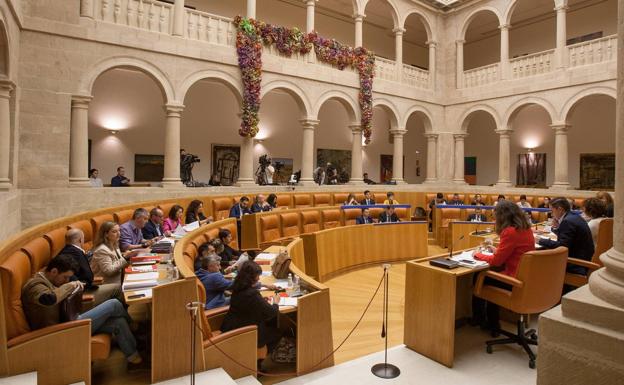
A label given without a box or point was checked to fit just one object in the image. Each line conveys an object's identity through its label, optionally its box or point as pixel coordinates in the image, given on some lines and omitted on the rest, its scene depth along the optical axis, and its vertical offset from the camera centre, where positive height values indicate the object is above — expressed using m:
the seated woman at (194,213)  8.30 -0.53
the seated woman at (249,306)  3.76 -1.12
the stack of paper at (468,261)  4.30 -0.77
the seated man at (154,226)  6.90 -0.69
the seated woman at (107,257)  4.87 -0.88
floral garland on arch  12.52 +4.79
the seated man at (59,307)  3.15 -1.00
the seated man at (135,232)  6.06 -0.72
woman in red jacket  4.23 -0.48
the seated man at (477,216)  10.69 -0.65
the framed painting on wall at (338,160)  19.20 +1.49
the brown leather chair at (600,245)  4.94 -0.63
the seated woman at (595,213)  5.34 -0.25
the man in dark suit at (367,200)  12.40 -0.30
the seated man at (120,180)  12.23 +0.20
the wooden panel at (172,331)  3.40 -1.24
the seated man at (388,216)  10.20 -0.64
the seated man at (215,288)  4.41 -1.11
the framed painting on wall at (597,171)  17.00 +1.01
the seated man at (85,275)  4.36 -0.99
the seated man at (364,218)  9.95 -0.70
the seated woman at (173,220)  7.68 -0.65
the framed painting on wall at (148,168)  14.68 +0.72
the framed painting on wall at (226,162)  16.20 +1.07
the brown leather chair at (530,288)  4.00 -0.98
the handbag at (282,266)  4.82 -0.93
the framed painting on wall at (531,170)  19.08 +1.15
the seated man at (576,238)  4.82 -0.53
